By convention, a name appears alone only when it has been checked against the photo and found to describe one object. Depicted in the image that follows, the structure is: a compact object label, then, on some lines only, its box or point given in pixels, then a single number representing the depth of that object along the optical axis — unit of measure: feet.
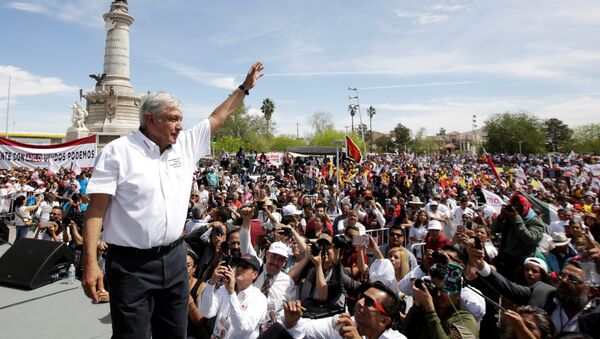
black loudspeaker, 17.02
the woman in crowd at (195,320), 12.69
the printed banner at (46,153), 40.42
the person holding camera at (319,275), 13.41
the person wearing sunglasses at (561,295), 9.12
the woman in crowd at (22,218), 31.99
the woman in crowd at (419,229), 25.96
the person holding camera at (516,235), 16.71
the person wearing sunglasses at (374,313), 9.62
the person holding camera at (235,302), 11.31
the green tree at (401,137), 309.42
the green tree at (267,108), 281.54
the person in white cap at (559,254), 17.40
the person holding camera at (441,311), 9.72
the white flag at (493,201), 33.01
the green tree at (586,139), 219.22
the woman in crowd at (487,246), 17.74
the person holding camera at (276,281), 13.71
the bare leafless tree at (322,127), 309.30
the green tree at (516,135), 210.38
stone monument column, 103.71
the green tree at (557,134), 254.27
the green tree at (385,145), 316.19
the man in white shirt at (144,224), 6.55
